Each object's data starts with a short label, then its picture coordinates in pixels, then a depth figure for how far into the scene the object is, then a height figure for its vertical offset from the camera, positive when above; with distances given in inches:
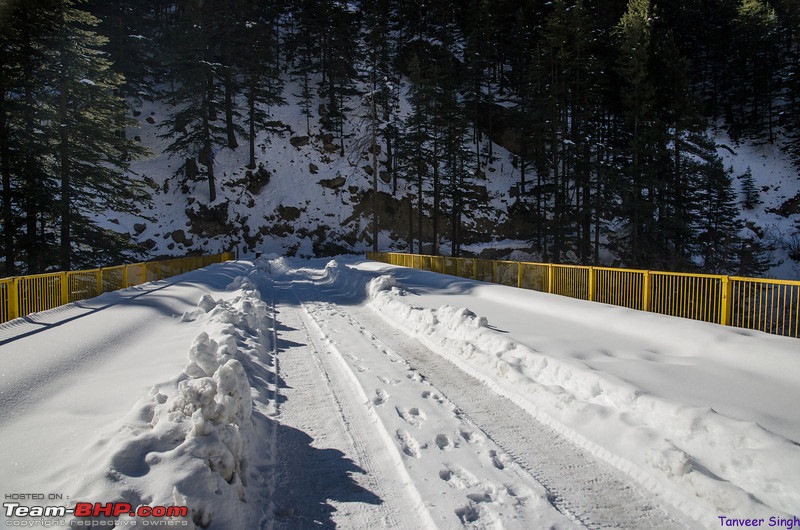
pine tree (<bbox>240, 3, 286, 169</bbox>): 1833.2 +814.3
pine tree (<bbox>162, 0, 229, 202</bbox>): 1652.3 +658.0
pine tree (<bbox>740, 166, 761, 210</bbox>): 1739.7 +269.0
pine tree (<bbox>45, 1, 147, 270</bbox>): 778.2 +222.2
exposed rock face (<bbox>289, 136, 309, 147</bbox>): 1952.5 +518.8
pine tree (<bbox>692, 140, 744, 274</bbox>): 1098.7 +107.4
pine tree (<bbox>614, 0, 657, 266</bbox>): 1045.8 +359.9
